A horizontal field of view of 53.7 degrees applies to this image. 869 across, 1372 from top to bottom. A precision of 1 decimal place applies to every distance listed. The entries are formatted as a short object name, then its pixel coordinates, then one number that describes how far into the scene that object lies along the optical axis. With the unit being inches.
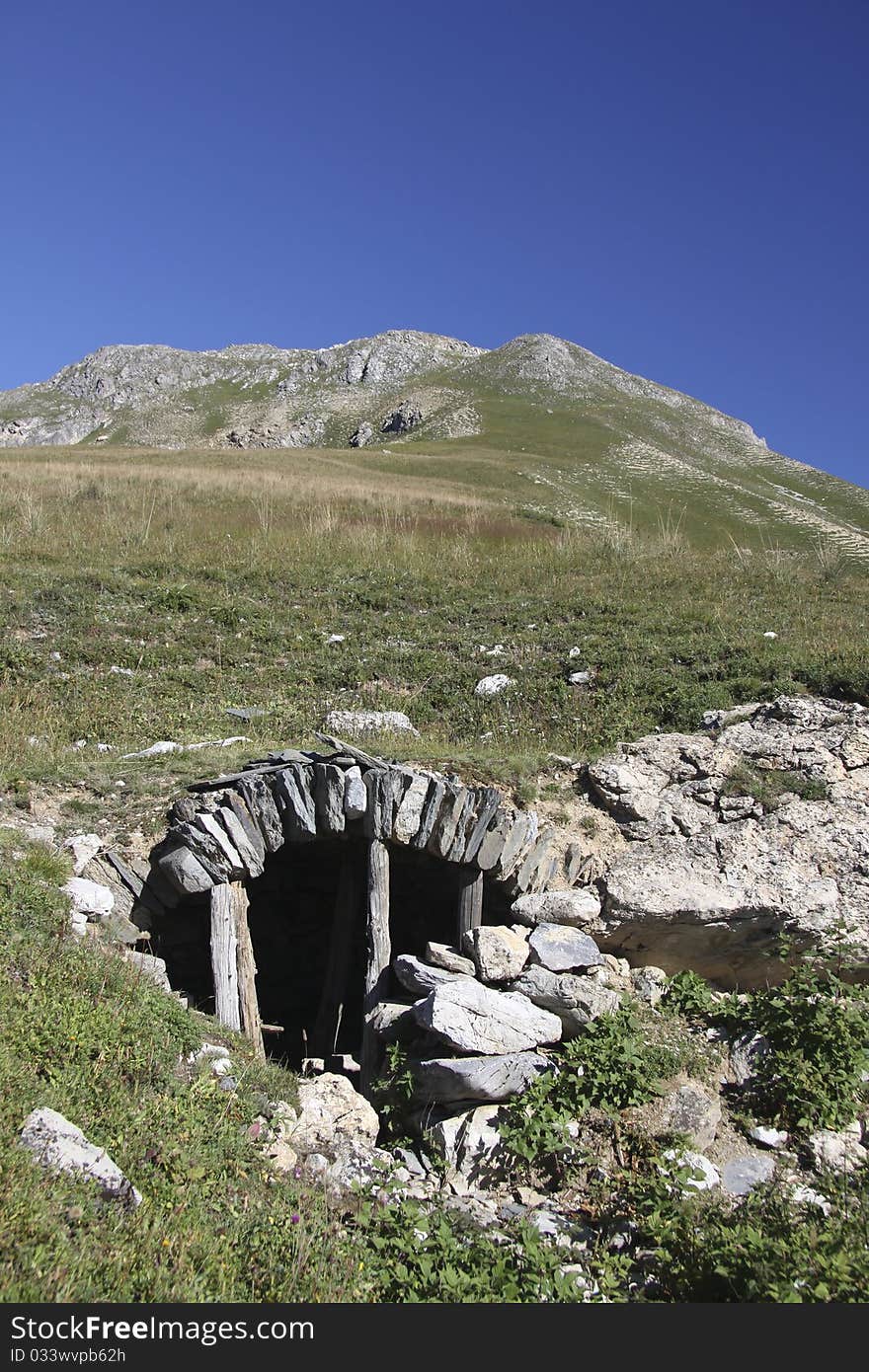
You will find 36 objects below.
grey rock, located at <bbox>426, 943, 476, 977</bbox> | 260.1
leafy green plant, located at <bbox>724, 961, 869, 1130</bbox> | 213.0
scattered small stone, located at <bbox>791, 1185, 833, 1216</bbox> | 185.2
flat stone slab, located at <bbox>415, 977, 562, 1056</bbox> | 225.9
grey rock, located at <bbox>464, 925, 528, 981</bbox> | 259.4
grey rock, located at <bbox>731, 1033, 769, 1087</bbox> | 229.5
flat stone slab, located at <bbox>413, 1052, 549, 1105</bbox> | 217.5
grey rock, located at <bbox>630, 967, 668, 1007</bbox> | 261.3
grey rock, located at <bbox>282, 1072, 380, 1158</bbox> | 207.2
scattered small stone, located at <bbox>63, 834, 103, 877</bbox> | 265.1
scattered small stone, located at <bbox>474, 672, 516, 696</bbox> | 472.2
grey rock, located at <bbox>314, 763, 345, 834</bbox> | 276.4
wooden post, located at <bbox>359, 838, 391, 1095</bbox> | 279.1
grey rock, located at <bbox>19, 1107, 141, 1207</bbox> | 155.3
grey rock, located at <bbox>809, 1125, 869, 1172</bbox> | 199.0
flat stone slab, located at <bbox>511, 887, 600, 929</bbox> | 282.0
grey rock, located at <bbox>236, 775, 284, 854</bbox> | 274.4
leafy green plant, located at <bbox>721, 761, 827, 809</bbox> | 316.8
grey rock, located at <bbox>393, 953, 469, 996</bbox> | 249.0
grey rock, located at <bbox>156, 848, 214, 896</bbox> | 262.8
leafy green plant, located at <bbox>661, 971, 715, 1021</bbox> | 254.4
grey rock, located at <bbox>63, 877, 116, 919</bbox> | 247.6
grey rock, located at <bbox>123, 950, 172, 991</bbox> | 237.8
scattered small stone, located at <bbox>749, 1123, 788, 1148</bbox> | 208.7
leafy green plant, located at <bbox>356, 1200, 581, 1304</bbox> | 153.9
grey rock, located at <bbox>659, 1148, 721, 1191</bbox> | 194.7
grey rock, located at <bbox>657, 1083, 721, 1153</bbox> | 210.2
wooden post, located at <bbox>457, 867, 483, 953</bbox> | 283.1
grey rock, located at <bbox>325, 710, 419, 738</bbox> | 414.0
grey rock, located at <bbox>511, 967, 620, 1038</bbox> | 243.4
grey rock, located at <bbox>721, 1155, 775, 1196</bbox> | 196.9
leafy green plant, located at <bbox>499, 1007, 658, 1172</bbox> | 206.1
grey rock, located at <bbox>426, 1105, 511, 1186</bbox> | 207.5
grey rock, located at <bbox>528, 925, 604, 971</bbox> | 262.8
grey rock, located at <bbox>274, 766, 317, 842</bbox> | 274.4
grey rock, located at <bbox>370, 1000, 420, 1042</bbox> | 245.1
